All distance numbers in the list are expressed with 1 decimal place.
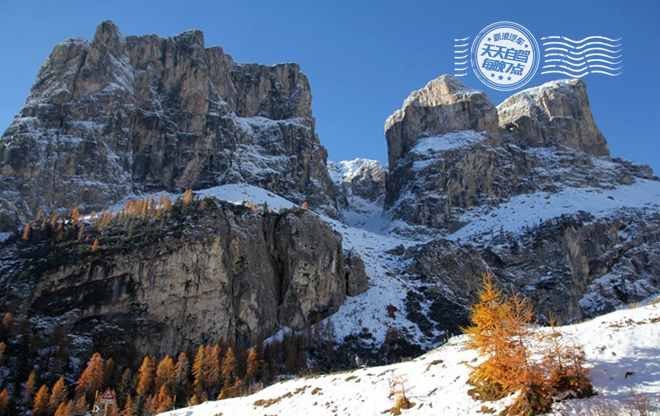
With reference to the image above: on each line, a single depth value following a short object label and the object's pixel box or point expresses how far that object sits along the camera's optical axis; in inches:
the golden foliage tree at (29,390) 2748.5
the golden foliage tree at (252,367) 3155.3
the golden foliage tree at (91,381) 2893.7
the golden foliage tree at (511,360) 692.7
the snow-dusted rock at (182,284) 3727.9
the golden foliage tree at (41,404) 2615.7
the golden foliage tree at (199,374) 2888.0
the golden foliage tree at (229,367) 3056.1
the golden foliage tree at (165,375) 2919.3
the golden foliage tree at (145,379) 2847.0
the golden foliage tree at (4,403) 2490.2
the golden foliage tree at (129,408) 2378.4
